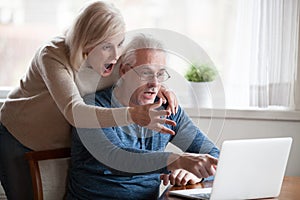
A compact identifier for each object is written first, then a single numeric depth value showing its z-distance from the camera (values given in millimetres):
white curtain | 3387
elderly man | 2412
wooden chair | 2672
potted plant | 3362
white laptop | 2242
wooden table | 2400
